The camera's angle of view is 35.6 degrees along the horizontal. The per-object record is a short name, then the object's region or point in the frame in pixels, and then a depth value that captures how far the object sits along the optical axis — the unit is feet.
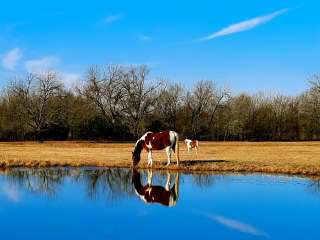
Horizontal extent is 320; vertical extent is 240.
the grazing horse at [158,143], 98.63
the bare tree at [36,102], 232.53
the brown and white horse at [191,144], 138.92
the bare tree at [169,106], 275.59
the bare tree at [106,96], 264.72
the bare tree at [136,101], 261.65
